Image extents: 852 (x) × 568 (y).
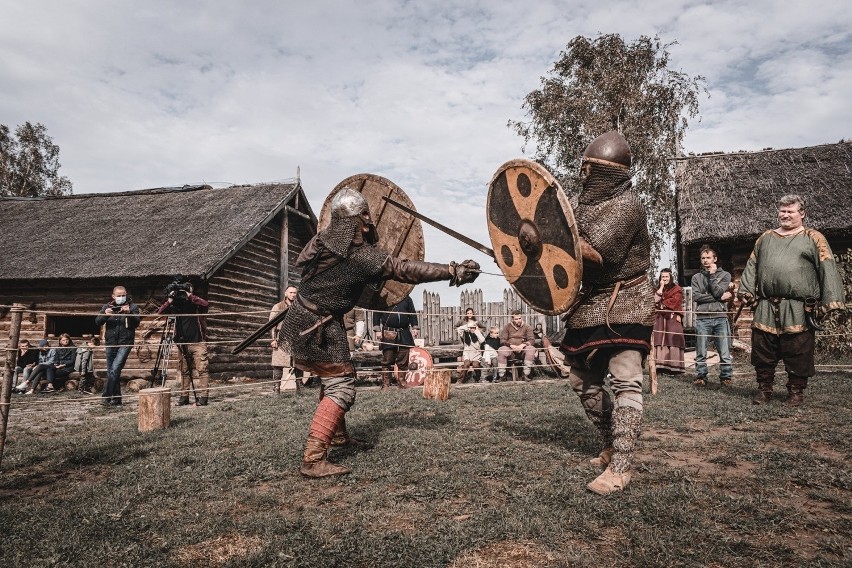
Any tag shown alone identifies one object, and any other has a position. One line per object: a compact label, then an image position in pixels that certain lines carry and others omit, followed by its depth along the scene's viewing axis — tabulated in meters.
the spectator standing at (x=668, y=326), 8.58
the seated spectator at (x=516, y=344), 9.96
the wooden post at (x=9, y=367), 3.44
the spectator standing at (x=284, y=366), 8.80
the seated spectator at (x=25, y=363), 11.08
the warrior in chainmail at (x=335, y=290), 3.59
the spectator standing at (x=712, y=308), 7.11
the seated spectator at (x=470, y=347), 10.15
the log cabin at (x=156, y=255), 11.73
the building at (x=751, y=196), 11.99
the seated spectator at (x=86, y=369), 10.68
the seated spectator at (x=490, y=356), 10.16
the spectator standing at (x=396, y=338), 8.59
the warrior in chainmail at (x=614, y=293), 3.10
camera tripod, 8.57
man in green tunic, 5.14
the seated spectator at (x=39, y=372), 10.80
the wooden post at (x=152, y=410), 5.43
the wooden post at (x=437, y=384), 6.73
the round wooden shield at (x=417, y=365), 9.30
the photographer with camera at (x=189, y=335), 7.73
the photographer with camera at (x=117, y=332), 7.90
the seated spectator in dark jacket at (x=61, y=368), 11.15
